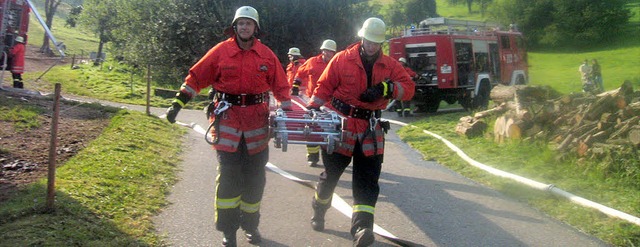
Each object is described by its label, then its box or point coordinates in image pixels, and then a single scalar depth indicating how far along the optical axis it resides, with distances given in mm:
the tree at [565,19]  45594
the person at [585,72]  22547
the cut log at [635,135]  7833
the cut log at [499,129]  10844
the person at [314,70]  9383
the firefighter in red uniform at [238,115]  5254
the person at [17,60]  14629
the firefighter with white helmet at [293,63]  11789
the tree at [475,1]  58300
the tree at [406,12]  66250
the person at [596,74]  22406
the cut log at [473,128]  12172
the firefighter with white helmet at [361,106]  5402
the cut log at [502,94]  12828
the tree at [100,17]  45000
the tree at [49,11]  50894
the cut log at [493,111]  12406
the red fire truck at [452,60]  18234
